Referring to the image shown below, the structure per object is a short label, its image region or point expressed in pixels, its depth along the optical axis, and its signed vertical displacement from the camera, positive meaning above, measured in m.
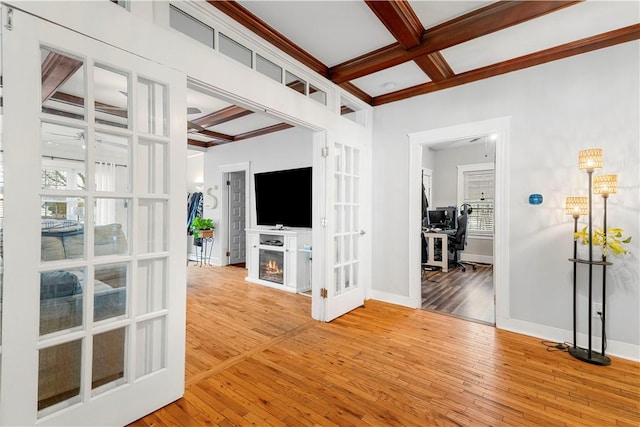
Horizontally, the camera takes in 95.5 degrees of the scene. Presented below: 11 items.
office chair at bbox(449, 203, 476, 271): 5.70 -0.53
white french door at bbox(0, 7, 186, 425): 1.29 -0.11
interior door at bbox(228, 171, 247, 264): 6.40 -0.18
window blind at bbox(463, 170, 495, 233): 6.59 +0.33
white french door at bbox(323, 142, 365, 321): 3.21 -0.25
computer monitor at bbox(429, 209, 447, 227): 6.30 -0.15
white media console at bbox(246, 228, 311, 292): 4.37 -0.76
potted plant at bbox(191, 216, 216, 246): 6.09 -0.37
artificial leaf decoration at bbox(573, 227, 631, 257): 2.37 -0.23
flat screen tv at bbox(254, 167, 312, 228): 4.64 +0.22
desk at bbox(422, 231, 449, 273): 5.67 -0.77
